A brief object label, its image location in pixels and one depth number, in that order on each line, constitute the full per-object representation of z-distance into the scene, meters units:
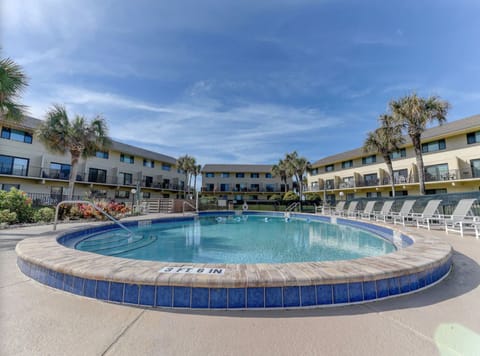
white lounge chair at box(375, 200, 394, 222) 13.83
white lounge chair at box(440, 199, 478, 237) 8.84
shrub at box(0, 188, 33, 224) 9.19
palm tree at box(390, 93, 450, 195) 14.41
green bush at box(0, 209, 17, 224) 8.55
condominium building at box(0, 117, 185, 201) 17.55
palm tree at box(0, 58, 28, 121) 7.37
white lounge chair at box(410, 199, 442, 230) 10.79
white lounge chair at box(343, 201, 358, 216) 18.04
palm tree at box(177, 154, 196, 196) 32.47
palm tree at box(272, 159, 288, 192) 33.41
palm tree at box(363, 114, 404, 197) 19.08
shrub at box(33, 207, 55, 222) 10.03
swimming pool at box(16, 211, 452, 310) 2.51
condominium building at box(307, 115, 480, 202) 18.00
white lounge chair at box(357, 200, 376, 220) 16.30
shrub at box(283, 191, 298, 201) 27.48
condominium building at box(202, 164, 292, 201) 40.78
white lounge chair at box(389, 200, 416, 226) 12.29
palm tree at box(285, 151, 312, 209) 31.40
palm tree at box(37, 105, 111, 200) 14.20
